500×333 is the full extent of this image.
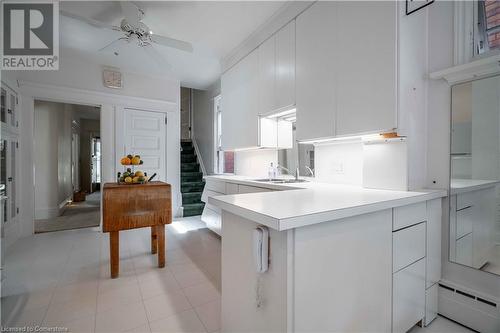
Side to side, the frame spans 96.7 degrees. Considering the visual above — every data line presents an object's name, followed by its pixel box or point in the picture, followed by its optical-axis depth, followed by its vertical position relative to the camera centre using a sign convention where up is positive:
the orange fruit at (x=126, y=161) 2.50 +0.02
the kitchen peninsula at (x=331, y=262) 0.91 -0.49
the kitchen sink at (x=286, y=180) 2.53 -0.20
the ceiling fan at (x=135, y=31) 2.29 +1.42
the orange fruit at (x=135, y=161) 2.54 +0.02
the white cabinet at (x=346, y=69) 1.56 +0.77
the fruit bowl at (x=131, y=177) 2.42 -0.16
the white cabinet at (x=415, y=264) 1.31 -0.65
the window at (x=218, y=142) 4.89 +0.47
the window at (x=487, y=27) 1.54 +0.96
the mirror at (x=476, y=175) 1.46 -0.08
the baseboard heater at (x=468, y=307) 1.43 -0.99
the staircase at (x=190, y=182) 4.74 -0.45
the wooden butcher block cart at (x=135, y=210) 2.12 -0.47
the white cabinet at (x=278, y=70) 2.40 +1.08
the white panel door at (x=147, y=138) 4.10 +0.47
